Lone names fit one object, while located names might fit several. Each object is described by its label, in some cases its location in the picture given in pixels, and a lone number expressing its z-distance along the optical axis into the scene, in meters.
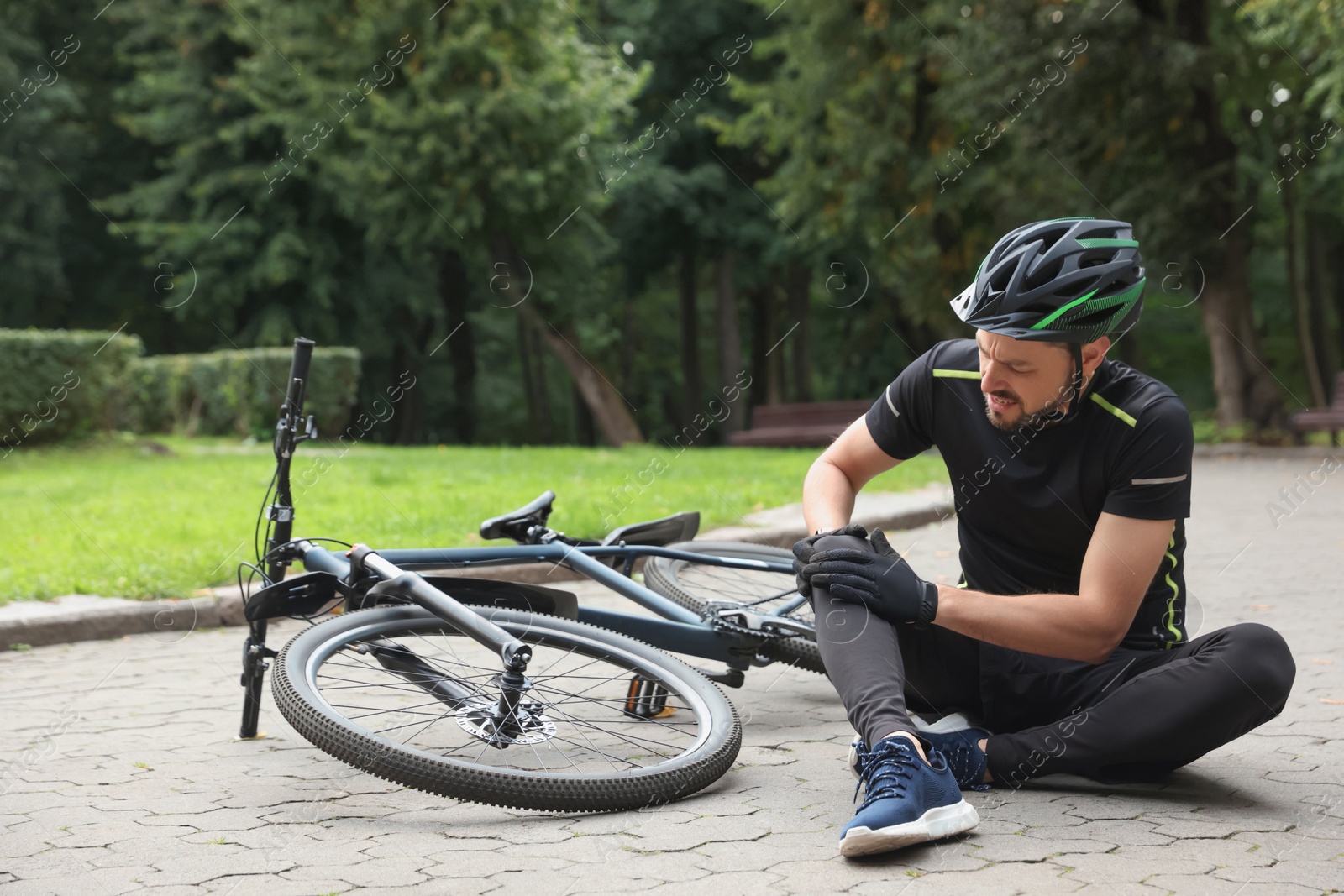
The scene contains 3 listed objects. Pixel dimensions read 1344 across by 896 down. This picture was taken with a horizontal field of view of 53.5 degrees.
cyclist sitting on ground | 3.33
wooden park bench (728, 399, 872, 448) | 20.88
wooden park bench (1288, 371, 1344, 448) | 17.53
